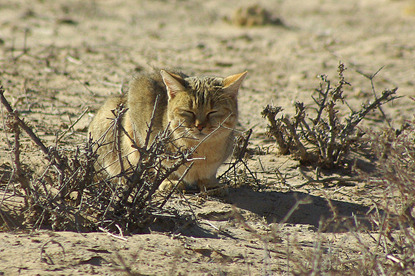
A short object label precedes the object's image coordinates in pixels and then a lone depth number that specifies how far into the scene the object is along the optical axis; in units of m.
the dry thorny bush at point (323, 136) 10.17
